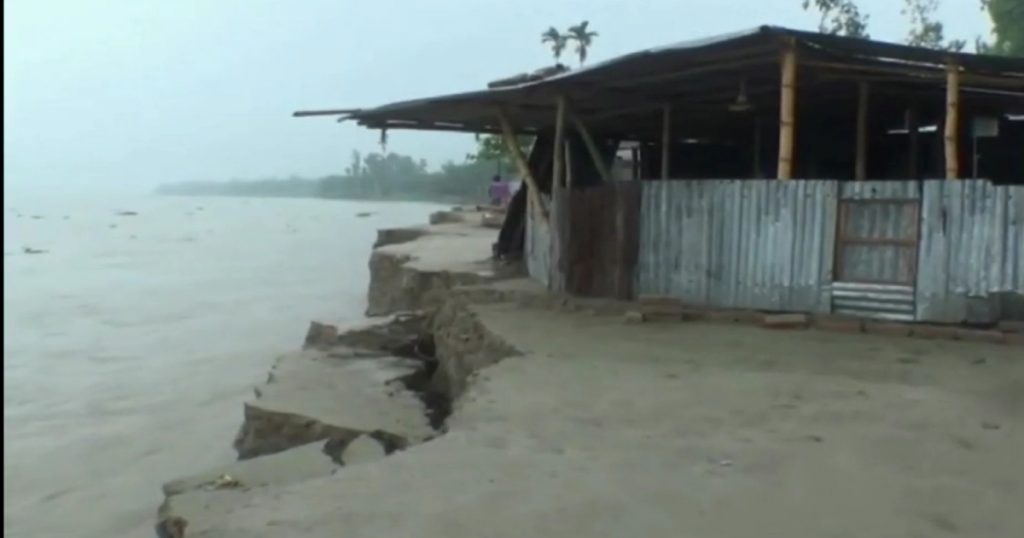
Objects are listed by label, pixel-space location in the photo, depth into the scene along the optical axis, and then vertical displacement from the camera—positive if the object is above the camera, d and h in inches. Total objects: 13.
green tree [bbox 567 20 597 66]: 2310.5 +393.9
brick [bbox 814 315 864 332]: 373.4 -40.8
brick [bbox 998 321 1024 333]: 355.9 -38.3
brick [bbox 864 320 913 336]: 366.9 -41.4
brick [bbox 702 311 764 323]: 391.5 -41.2
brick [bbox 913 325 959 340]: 362.0 -41.7
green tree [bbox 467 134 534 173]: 1096.4 +66.0
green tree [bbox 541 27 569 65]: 2342.5 +388.9
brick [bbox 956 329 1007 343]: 354.3 -41.7
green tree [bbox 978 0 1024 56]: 1269.7 +247.4
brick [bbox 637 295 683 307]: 403.2 -36.6
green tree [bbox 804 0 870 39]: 1397.6 +277.0
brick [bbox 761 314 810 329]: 380.8 -41.1
